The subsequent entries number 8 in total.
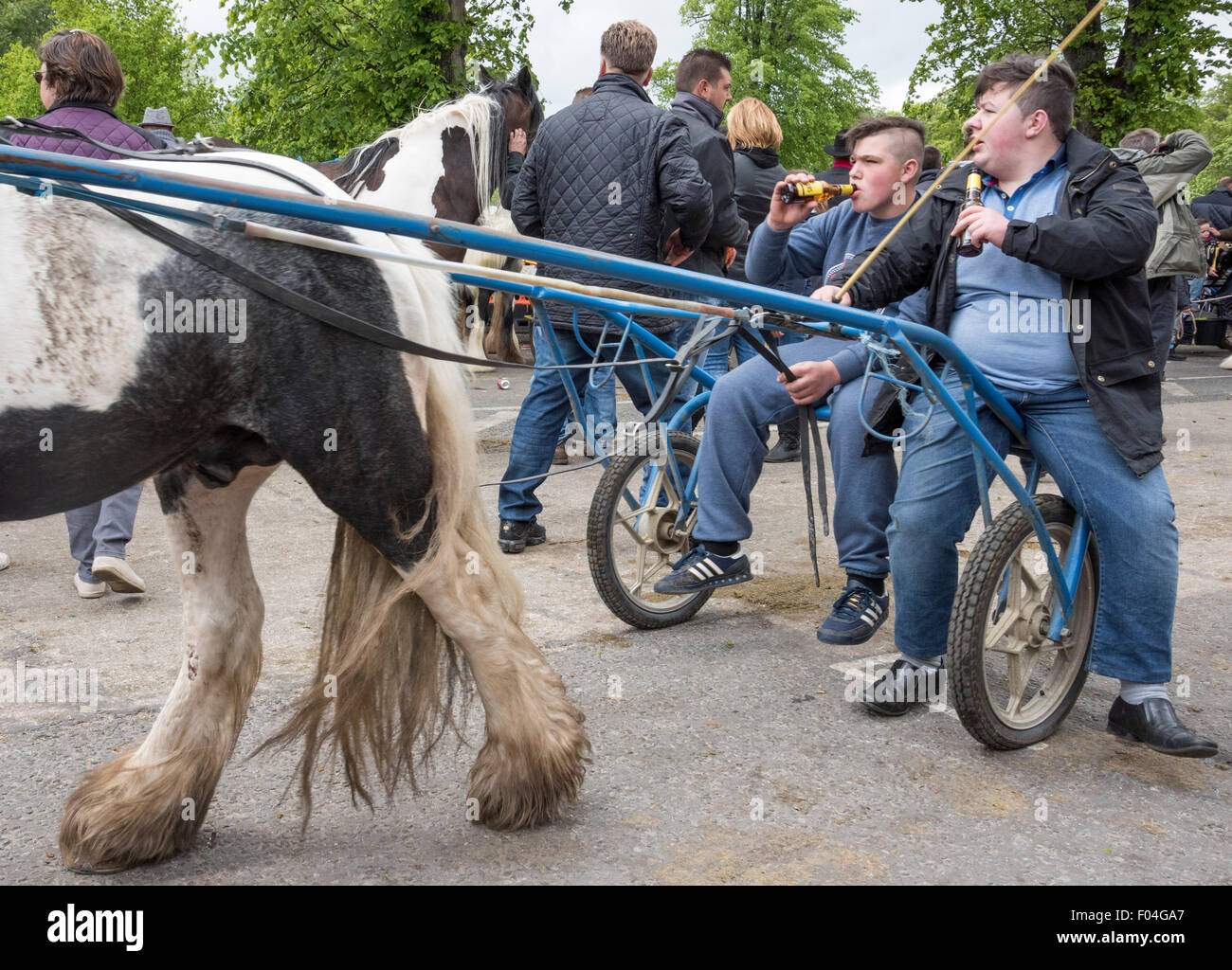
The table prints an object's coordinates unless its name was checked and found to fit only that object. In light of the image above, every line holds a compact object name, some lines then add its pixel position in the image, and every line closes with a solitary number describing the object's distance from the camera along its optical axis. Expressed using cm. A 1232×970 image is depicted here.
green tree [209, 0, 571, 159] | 1523
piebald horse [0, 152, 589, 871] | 222
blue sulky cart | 211
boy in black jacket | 307
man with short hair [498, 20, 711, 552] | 519
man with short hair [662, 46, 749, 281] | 563
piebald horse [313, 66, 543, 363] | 694
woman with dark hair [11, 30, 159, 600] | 447
